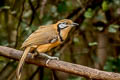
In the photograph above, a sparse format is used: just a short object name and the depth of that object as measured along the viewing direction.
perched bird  5.73
